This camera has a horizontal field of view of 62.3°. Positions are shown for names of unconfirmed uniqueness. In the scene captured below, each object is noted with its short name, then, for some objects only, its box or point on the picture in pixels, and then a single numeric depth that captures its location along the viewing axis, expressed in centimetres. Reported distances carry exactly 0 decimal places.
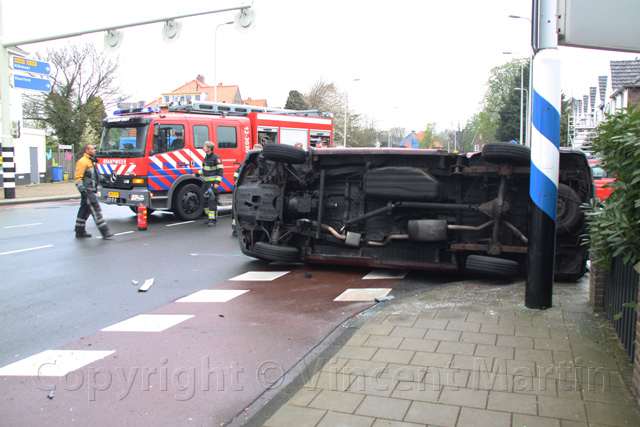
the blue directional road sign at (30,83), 2009
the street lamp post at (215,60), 3353
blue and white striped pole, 489
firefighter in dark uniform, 1238
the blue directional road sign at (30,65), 2003
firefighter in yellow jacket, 1050
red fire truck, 1288
